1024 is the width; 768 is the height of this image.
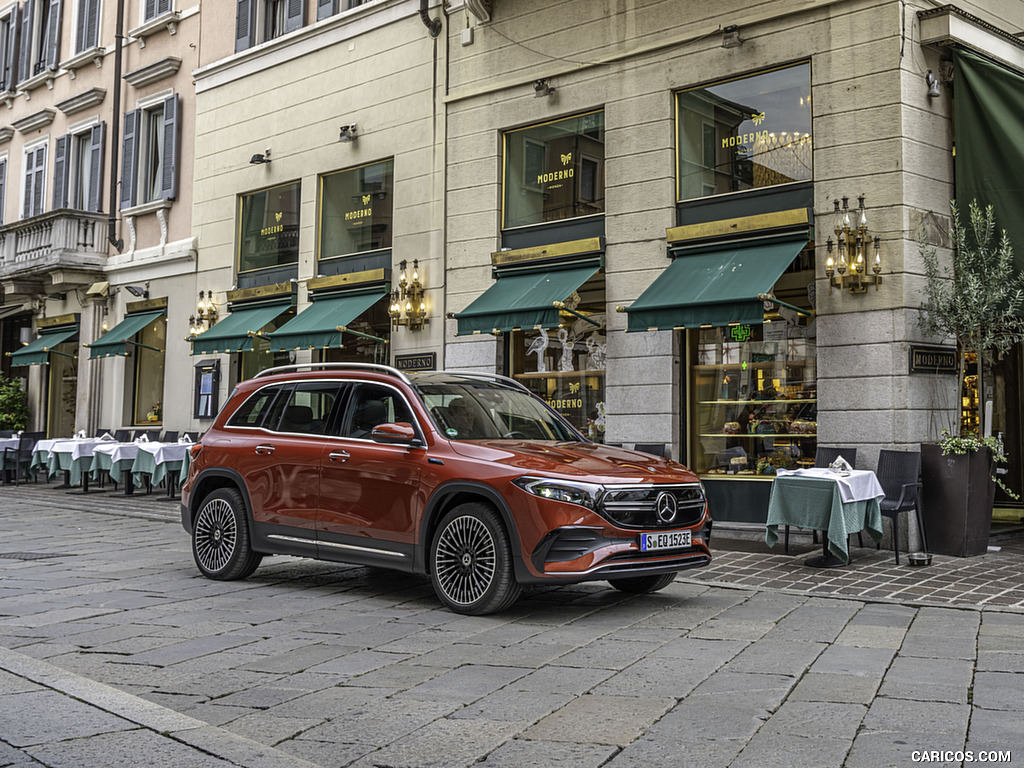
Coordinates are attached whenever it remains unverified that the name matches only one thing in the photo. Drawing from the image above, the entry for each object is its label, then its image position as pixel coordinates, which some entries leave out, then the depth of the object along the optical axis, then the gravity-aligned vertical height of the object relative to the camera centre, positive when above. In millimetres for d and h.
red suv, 6820 -336
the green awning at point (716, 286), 11312 +1904
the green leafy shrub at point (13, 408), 24234 +754
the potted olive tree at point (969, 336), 10164 +1227
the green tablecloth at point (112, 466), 17406 -441
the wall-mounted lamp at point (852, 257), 10984 +2135
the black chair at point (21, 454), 20719 -303
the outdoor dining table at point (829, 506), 9305 -540
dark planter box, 10125 -508
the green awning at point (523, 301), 13414 +2002
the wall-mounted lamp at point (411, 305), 16016 +2228
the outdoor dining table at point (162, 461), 16656 -343
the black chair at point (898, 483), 9906 -330
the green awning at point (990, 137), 11125 +3515
